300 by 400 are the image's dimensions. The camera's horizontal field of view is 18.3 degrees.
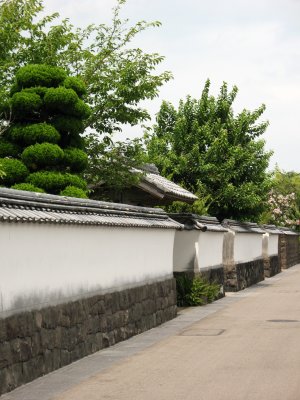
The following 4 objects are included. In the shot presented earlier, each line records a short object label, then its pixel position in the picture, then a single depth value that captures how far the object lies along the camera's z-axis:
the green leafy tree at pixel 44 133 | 20.78
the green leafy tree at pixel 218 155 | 39.56
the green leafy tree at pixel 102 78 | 25.69
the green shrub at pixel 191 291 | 24.94
